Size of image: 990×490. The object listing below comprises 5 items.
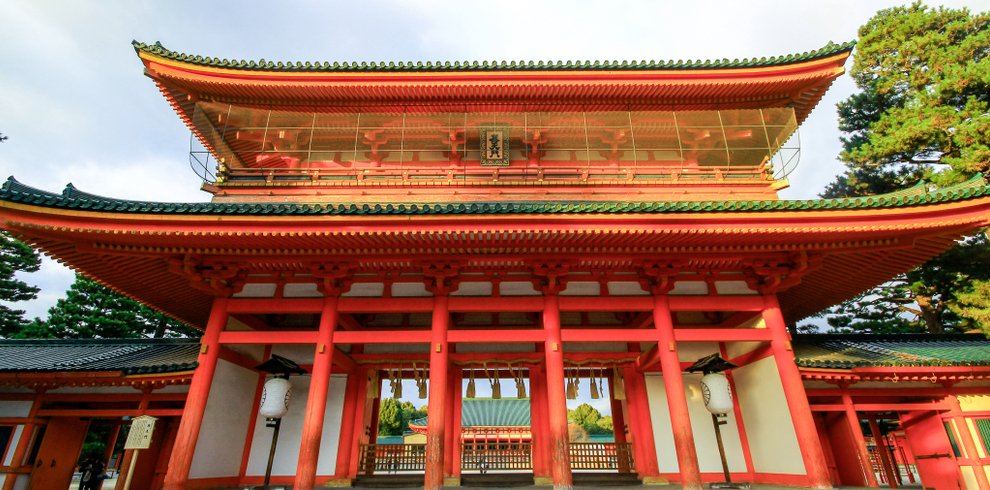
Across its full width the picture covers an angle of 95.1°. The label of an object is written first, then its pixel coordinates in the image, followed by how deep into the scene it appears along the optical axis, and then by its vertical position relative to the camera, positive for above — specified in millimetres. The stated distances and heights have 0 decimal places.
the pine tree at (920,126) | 16734 +12038
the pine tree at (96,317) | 27650 +8360
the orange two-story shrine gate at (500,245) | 8672 +3881
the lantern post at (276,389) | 9305 +1306
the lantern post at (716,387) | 9312 +1243
